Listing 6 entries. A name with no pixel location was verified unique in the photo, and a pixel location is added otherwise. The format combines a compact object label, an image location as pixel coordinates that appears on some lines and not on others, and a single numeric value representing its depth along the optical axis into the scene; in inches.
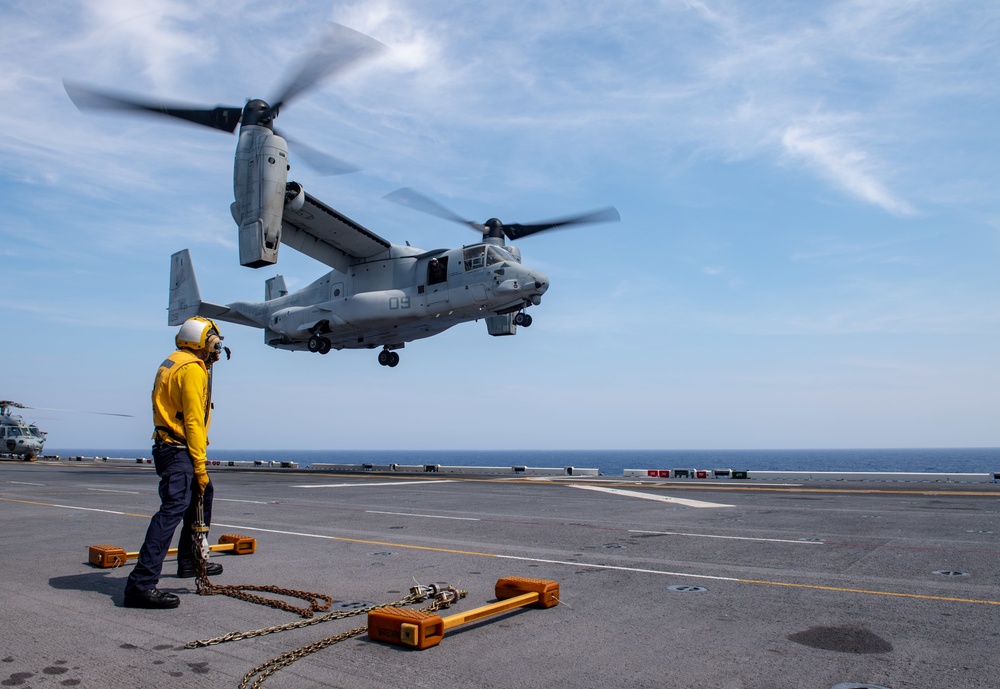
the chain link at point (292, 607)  151.5
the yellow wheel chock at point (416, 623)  162.9
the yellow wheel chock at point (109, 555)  266.5
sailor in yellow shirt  217.0
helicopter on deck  1919.3
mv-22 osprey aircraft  1028.5
